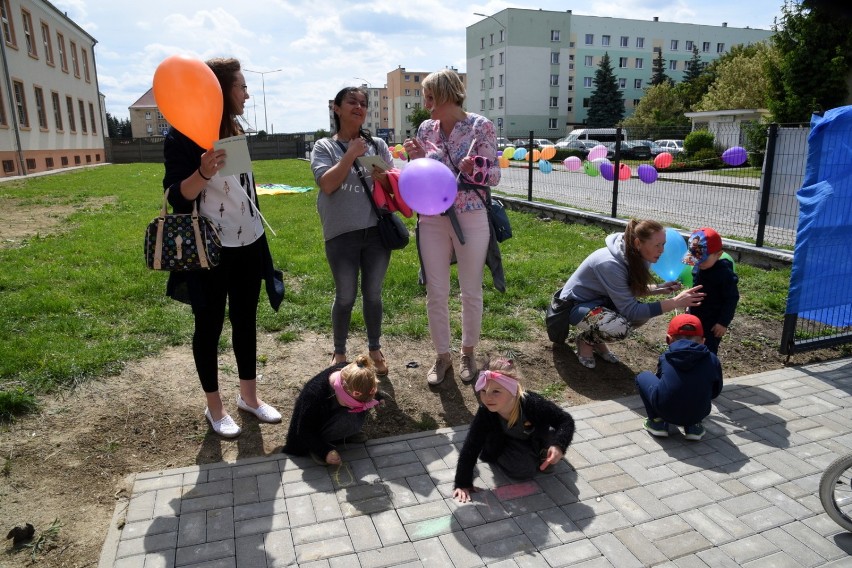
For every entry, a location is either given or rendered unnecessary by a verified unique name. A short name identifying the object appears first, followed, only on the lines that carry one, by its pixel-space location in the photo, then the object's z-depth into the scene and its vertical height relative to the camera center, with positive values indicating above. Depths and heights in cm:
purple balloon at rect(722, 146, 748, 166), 980 -20
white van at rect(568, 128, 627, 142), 3069 +60
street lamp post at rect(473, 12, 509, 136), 6334 +640
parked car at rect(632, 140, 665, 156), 1351 -4
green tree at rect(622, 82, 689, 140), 4552 +278
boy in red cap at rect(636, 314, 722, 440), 330 -136
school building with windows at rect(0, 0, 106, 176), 2355 +280
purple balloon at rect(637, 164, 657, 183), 1084 -50
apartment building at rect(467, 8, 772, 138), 6406 +975
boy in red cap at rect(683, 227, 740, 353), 394 -92
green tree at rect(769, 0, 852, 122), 1650 +225
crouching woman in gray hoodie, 394 -102
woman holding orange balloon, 286 -37
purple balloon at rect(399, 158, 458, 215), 342 -22
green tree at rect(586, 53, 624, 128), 5994 +454
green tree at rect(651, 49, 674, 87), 6519 +796
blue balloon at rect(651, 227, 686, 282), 437 -83
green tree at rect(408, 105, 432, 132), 5386 +281
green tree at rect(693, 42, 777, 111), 3181 +319
